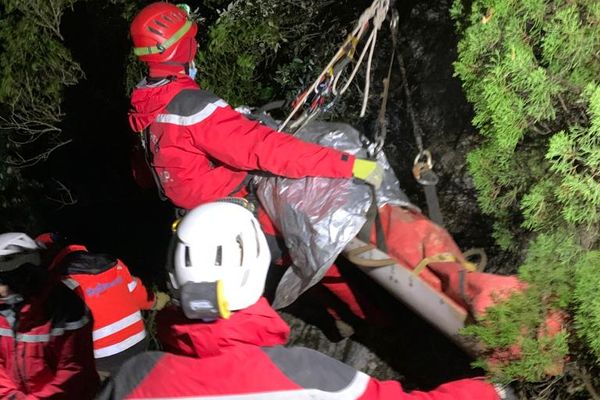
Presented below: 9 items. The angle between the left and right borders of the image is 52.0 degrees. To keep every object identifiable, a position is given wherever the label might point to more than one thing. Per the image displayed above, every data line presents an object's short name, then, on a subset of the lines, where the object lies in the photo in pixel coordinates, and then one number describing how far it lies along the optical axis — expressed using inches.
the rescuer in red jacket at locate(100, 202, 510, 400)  76.9
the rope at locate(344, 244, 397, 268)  101.6
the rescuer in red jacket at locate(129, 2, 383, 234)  104.2
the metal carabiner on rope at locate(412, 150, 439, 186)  100.6
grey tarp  103.9
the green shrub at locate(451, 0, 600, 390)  70.2
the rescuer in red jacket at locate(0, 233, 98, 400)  121.4
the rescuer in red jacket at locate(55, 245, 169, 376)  129.3
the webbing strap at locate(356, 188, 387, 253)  105.0
